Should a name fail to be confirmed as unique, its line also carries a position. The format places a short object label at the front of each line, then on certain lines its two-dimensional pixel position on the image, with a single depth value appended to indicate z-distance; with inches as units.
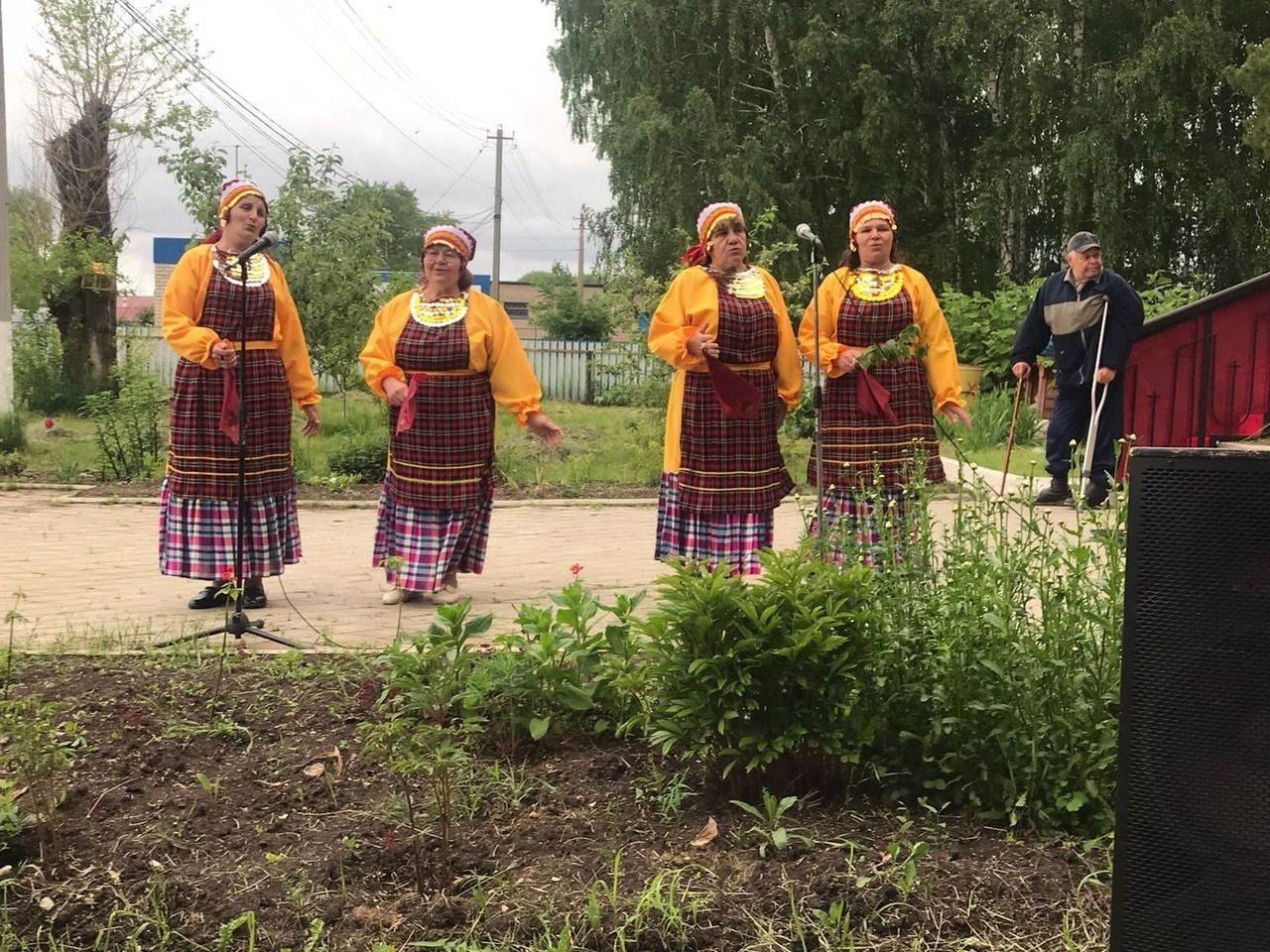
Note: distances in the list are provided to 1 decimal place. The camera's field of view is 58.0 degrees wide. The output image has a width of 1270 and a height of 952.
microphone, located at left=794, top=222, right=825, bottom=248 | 132.7
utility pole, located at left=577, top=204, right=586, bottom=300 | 1025.4
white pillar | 483.5
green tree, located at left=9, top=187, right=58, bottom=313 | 719.1
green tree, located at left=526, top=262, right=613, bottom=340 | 1200.6
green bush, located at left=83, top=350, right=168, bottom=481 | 386.9
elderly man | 294.2
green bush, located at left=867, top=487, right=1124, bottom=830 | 92.9
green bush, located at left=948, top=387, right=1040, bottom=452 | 424.2
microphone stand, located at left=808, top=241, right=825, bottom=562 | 127.9
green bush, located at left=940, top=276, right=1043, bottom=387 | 557.9
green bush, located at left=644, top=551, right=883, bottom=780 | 93.1
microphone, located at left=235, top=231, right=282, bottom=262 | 155.3
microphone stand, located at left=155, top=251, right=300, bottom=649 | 151.6
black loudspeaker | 55.9
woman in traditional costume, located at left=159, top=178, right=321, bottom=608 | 189.8
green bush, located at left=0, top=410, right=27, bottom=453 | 450.3
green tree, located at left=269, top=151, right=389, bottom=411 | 456.4
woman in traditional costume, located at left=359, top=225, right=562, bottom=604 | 198.2
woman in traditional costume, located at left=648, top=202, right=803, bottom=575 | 184.4
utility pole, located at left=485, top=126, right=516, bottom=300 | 1622.8
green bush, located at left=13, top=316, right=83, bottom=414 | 642.2
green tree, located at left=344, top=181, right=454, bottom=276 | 492.7
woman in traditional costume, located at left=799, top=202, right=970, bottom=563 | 189.8
